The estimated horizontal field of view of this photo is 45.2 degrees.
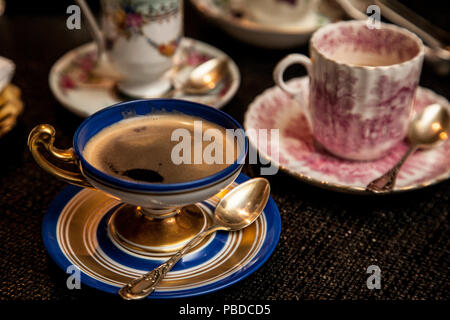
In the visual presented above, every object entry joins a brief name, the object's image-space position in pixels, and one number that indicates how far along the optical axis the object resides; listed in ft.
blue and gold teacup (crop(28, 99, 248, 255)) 1.59
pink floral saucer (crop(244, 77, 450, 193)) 2.28
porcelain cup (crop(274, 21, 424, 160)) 2.21
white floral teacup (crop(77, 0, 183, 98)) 2.69
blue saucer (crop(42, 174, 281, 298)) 1.68
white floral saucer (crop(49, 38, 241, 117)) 2.87
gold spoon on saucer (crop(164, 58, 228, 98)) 3.02
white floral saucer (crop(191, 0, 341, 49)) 3.27
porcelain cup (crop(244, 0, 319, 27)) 3.32
